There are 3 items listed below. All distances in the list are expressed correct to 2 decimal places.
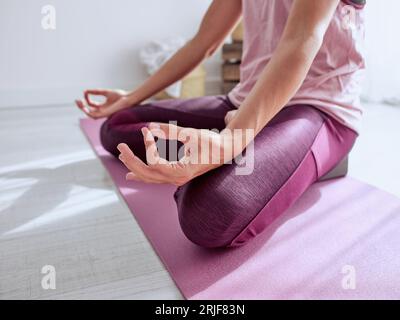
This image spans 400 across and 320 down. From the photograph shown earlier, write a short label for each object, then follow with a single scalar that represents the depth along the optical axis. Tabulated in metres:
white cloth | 2.57
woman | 0.79
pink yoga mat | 0.81
